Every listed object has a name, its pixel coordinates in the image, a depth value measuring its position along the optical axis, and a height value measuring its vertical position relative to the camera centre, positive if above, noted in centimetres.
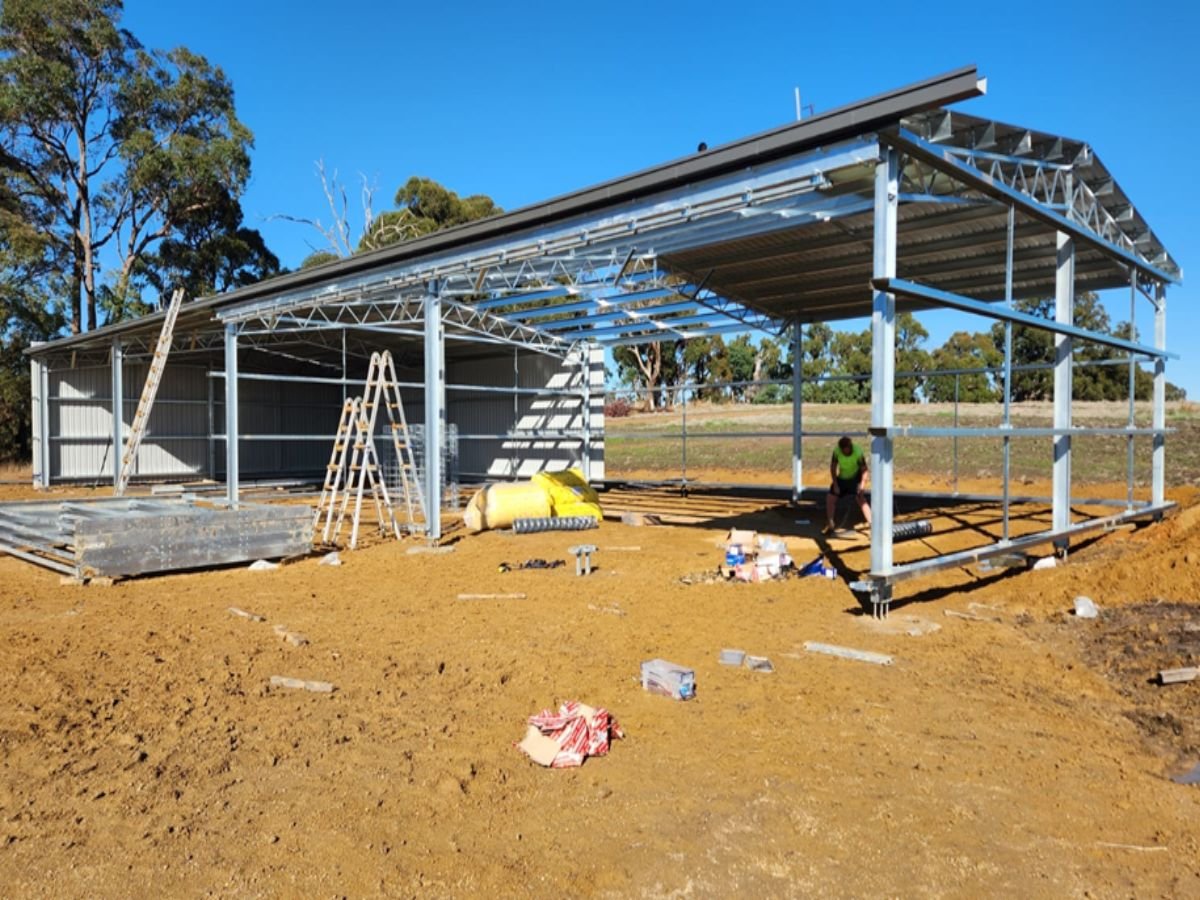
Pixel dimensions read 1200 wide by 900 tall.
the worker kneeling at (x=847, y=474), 1174 -71
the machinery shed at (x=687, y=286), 747 +253
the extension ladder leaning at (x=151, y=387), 1603 +88
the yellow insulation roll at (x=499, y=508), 1362 -143
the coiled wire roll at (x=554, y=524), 1320 -170
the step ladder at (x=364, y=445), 1167 -28
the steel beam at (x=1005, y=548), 721 -137
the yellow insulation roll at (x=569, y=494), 1462 -130
